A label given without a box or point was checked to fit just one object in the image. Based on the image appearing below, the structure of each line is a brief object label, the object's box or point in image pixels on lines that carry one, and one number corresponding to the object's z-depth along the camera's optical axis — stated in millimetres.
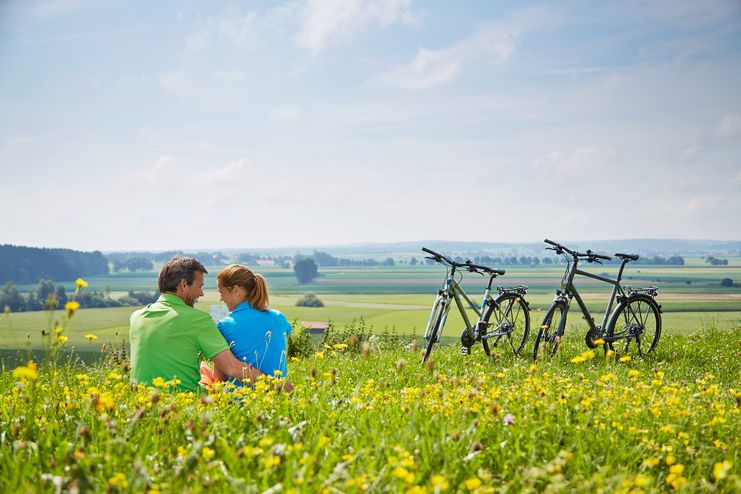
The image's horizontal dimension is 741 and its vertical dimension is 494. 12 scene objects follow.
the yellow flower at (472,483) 2857
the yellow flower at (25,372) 3199
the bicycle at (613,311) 9656
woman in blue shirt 5852
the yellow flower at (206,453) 3221
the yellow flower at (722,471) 2775
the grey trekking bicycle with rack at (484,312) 9328
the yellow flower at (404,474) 2769
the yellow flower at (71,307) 3471
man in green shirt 5309
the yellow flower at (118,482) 2963
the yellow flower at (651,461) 3412
